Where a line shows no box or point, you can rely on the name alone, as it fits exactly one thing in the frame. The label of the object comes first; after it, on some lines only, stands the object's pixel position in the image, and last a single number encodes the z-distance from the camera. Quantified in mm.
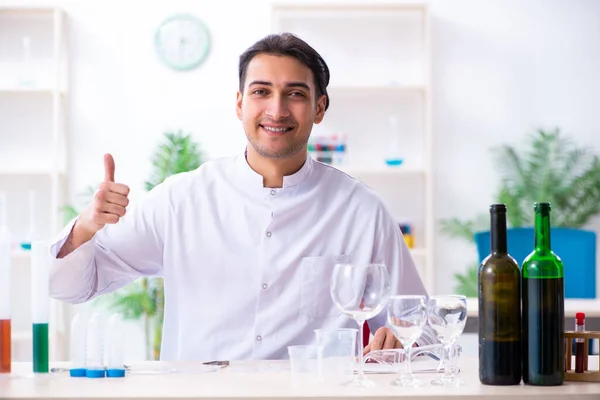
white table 2033
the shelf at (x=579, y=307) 3770
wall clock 6721
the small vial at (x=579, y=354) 2191
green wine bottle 2114
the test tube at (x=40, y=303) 2313
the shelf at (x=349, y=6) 6434
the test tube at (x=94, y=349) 2259
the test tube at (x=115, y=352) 2260
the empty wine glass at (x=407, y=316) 2132
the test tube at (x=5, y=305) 2332
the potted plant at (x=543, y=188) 6430
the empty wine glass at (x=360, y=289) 2140
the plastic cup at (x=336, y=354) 2141
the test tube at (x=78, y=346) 2264
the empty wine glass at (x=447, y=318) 2161
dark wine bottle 2125
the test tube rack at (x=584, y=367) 2190
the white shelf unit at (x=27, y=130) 6680
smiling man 2955
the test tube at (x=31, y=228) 6443
